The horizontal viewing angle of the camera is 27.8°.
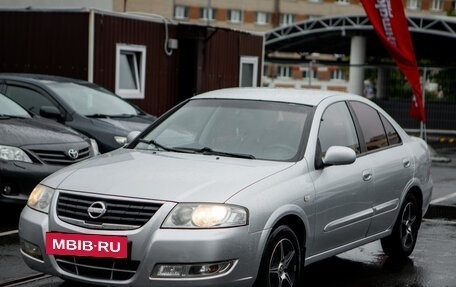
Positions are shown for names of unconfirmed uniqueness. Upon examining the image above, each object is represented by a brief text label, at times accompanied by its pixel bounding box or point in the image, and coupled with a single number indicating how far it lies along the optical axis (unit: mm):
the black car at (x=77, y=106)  11852
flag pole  28369
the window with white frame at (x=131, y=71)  18466
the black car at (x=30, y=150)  9188
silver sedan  5523
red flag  18375
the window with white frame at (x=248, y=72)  22766
